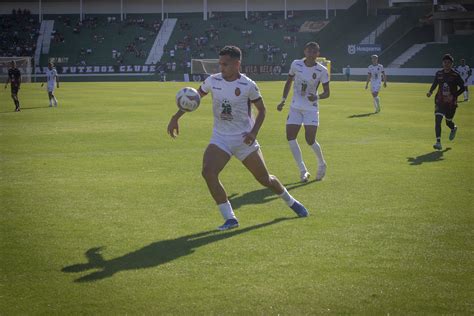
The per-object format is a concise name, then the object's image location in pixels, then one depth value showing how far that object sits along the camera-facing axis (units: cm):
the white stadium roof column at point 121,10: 8768
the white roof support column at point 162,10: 8704
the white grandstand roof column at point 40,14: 8673
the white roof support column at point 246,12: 8676
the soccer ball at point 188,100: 927
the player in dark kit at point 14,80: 3281
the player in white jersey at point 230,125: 915
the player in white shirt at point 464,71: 3944
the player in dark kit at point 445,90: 1834
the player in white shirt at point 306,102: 1362
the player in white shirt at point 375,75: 3225
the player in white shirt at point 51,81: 3557
